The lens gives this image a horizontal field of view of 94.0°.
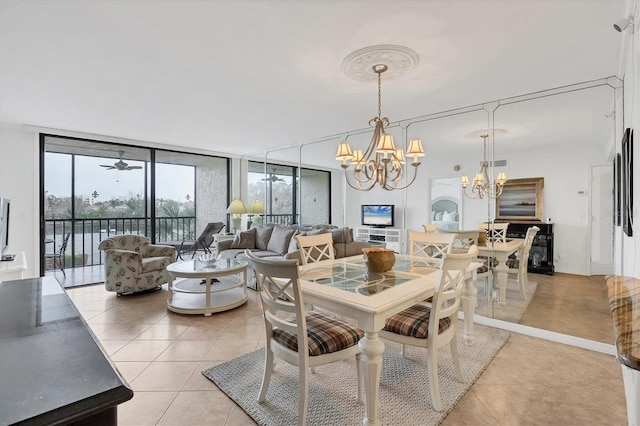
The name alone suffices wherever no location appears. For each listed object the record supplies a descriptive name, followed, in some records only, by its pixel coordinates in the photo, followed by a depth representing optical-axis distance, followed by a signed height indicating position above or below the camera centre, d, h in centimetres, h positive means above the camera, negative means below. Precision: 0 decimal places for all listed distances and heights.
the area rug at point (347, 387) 176 -120
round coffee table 342 -104
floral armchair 392 -74
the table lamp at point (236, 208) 598 +7
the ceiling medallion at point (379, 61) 217 +117
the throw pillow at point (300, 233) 425 -33
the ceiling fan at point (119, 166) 539 +82
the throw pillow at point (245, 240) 525 -50
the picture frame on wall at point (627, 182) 173 +18
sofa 415 -50
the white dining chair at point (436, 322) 178 -71
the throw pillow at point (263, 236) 532 -44
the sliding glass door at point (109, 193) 499 +33
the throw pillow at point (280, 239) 489 -46
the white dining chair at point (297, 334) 156 -71
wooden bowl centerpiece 223 -36
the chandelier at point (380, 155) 243 +51
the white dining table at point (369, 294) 154 -47
